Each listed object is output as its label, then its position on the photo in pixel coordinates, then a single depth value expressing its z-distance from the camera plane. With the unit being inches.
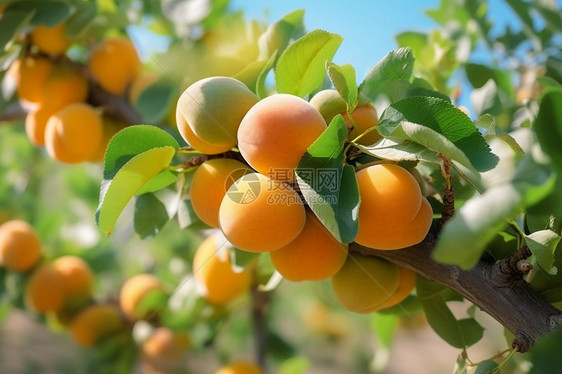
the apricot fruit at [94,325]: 40.6
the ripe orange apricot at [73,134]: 30.7
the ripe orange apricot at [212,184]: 18.1
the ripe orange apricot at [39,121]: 33.7
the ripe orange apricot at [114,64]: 35.2
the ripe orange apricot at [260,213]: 16.2
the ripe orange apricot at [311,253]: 17.6
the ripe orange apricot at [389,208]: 15.5
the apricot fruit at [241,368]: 35.8
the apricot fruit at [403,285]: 20.4
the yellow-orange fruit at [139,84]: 34.8
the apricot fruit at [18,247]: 39.8
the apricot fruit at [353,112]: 17.8
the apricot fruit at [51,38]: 33.4
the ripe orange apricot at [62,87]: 33.5
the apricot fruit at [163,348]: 40.6
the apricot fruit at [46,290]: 39.6
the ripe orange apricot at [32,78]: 33.6
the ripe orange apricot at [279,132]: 16.0
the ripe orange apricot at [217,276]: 27.1
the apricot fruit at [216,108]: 17.5
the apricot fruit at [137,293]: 40.2
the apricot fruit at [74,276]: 41.0
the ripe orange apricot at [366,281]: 19.3
